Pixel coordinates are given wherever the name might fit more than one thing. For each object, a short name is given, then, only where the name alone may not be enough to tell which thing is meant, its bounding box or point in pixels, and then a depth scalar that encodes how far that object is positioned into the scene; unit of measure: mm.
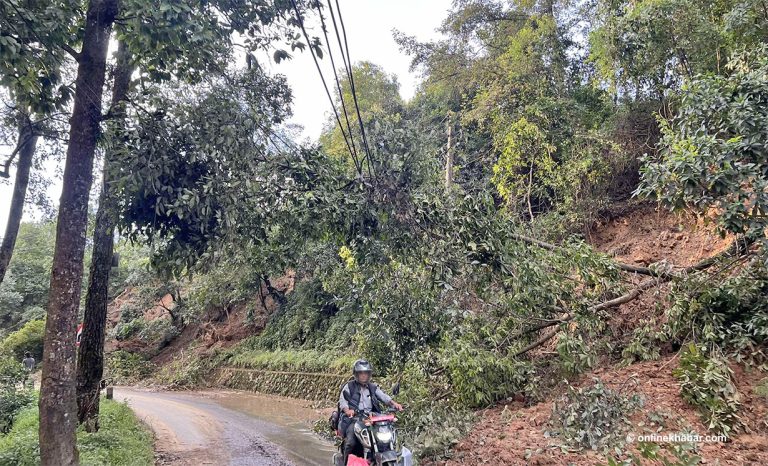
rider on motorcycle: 5764
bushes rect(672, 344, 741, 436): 5621
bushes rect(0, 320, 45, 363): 25094
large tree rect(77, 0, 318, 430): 5348
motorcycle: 4931
